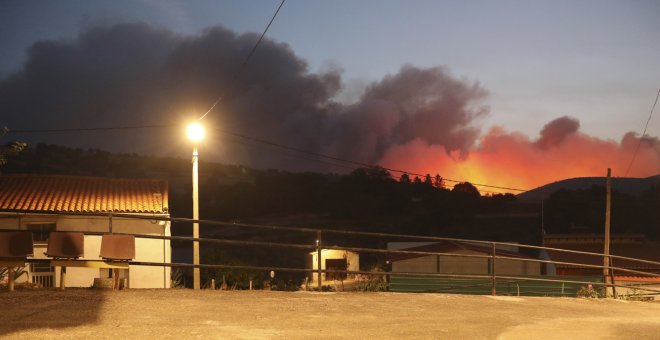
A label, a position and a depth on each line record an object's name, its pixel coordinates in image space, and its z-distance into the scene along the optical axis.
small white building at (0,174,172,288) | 26.16
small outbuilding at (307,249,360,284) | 47.74
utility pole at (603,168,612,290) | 33.41
